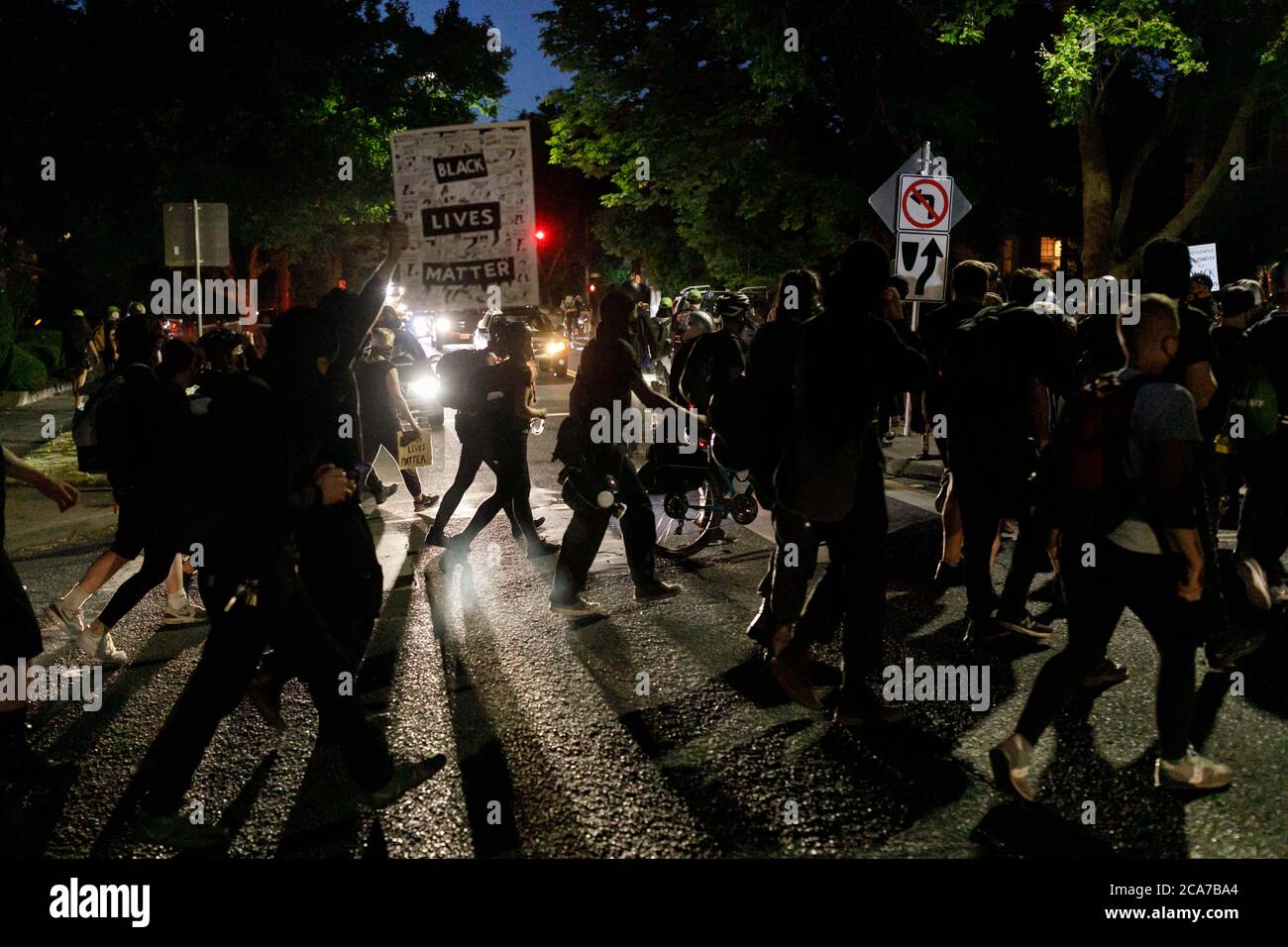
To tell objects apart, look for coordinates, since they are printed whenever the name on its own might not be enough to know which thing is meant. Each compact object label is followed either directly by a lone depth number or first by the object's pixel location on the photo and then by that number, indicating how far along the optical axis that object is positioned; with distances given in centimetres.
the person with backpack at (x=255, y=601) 362
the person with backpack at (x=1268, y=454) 559
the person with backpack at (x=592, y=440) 625
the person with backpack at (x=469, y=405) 726
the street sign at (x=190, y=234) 1241
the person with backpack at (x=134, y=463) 516
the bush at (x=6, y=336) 1864
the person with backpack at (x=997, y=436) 534
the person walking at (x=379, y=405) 820
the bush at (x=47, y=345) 2194
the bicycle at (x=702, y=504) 802
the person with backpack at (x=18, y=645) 381
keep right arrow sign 1001
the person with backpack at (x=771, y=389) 466
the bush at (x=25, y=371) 1934
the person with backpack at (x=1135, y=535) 354
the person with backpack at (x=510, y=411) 712
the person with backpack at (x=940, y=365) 580
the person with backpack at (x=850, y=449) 432
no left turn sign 1029
